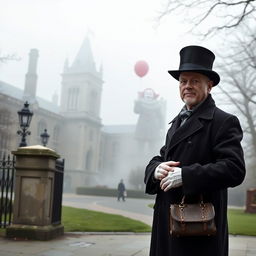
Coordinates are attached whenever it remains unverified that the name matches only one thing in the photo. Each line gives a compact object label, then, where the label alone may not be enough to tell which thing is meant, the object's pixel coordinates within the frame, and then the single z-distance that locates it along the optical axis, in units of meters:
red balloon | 36.70
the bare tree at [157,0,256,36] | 9.06
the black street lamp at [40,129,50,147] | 15.75
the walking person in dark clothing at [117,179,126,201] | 24.11
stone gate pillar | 6.25
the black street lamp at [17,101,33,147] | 11.76
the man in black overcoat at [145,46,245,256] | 2.00
